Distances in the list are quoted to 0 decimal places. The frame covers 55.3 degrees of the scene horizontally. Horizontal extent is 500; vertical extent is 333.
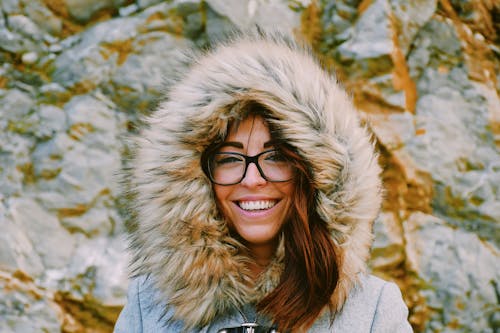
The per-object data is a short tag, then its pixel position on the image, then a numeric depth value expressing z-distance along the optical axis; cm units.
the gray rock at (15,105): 277
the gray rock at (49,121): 276
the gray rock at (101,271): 259
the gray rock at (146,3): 294
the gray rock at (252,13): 288
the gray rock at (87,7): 296
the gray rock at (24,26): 287
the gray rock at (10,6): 286
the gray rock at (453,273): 260
